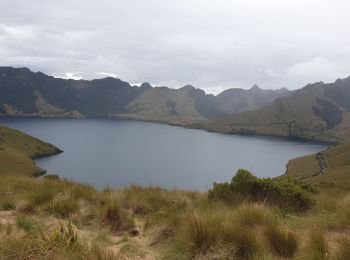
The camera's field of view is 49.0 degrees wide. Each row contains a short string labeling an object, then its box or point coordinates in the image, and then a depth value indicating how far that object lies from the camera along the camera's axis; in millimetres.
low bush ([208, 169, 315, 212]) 12641
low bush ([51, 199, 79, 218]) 10453
